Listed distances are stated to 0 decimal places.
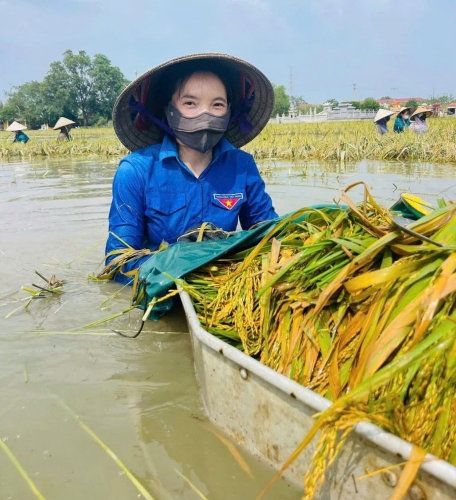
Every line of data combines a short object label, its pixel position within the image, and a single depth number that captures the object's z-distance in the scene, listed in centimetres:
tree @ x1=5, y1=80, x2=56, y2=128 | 6644
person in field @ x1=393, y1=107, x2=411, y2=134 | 1323
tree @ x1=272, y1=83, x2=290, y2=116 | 9402
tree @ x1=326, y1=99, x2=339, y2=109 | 10224
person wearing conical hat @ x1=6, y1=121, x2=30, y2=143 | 1676
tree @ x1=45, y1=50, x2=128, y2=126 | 6912
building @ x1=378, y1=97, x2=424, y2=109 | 10626
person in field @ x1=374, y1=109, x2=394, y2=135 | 1260
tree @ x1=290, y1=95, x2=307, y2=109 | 10575
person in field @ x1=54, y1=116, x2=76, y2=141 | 1652
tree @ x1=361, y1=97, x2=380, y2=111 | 8076
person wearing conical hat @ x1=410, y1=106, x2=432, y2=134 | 1251
